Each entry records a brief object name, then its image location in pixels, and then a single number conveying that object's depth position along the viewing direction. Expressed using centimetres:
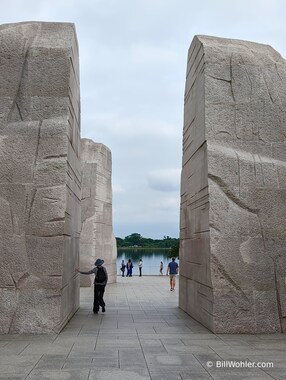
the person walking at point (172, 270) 1533
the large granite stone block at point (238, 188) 742
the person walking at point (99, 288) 981
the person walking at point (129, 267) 2398
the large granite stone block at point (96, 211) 1742
